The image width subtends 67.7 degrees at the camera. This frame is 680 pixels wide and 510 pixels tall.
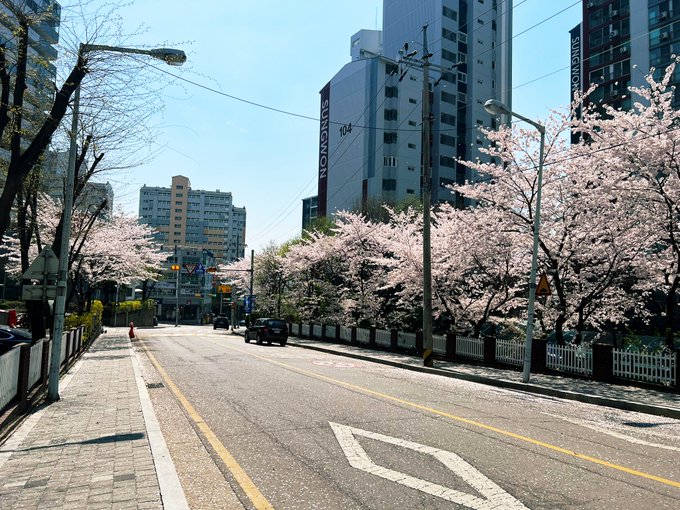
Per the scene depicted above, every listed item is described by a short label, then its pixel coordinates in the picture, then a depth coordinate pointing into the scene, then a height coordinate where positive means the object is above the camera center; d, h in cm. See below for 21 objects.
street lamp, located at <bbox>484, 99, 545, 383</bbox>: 1466 +147
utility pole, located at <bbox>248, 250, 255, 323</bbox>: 4860 +24
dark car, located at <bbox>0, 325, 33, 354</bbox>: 1505 -145
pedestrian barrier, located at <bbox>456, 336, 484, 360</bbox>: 2055 -193
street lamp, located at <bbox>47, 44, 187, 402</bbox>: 1012 +80
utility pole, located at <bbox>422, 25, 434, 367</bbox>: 1952 +170
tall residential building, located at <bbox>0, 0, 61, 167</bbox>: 990 +509
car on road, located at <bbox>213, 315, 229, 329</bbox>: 6374 -353
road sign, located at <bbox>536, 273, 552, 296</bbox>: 1484 +42
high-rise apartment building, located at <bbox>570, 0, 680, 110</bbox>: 5644 +3119
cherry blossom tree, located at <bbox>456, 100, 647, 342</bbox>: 1642 +281
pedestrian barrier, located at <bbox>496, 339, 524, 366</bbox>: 1847 -188
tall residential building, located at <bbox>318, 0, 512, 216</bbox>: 7131 +2878
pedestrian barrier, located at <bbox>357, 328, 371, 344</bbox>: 3004 -225
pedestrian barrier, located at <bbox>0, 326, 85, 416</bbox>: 797 -149
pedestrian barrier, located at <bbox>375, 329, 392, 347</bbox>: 2758 -216
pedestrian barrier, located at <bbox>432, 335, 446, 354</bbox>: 2270 -199
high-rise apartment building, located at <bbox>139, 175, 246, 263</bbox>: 15712 +2463
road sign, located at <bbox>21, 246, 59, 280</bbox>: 1003 +47
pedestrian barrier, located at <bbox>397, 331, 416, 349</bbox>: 2558 -209
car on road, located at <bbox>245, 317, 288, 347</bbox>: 3212 -222
